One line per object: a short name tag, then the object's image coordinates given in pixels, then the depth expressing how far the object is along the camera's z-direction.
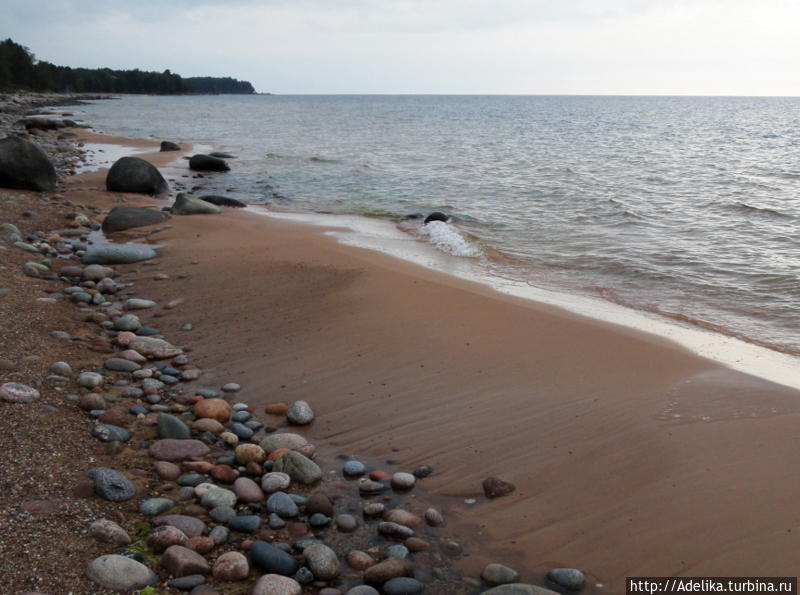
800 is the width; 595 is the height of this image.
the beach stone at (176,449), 4.36
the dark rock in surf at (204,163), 22.89
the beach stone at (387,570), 3.25
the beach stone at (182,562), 3.15
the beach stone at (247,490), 3.95
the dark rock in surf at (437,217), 14.41
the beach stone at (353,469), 4.30
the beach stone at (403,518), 3.73
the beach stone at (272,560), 3.27
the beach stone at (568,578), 3.22
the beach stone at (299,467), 4.19
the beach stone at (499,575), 3.26
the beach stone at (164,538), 3.33
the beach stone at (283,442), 4.55
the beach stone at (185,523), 3.52
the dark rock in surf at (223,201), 15.61
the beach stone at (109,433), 4.38
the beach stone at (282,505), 3.82
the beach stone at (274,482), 4.08
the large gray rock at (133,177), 16.51
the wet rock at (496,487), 4.03
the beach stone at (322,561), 3.27
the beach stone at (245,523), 3.64
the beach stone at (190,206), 13.60
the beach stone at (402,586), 3.17
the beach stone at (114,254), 9.34
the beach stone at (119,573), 2.92
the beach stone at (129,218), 11.84
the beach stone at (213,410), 4.98
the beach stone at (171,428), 4.61
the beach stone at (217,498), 3.84
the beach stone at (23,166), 14.17
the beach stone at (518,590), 3.07
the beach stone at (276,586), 3.09
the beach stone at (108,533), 3.26
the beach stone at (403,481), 4.12
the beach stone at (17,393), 4.49
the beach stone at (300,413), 4.97
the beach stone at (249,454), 4.39
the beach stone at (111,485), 3.67
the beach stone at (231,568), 3.20
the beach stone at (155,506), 3.66
